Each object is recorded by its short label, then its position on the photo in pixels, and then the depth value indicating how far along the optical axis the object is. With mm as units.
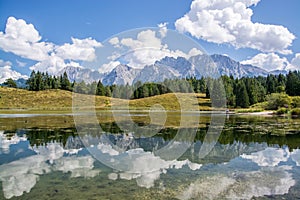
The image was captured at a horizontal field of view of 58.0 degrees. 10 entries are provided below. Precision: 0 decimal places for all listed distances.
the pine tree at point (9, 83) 143125
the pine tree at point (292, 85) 94938
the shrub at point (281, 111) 61975
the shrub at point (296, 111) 57975
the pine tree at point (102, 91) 94288
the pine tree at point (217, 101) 91438
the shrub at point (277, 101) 72188
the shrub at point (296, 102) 71125
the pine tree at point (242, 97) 94250
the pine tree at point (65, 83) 122562
